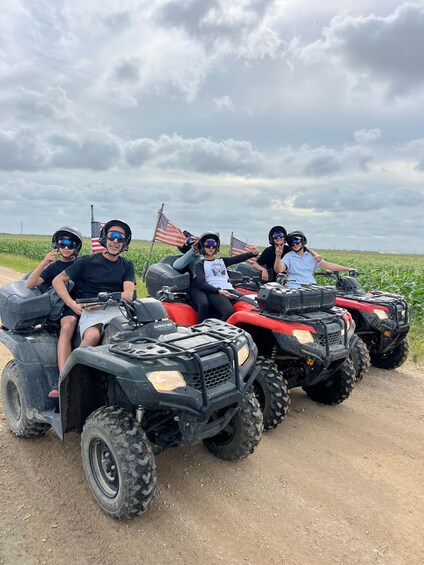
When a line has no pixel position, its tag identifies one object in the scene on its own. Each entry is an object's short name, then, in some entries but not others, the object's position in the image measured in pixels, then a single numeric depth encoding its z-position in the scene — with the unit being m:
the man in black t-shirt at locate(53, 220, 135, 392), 4.00
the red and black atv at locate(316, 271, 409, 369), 6.09
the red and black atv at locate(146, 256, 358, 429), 4.30
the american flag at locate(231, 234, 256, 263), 9.84
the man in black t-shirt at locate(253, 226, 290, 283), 6.75
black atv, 2.79
